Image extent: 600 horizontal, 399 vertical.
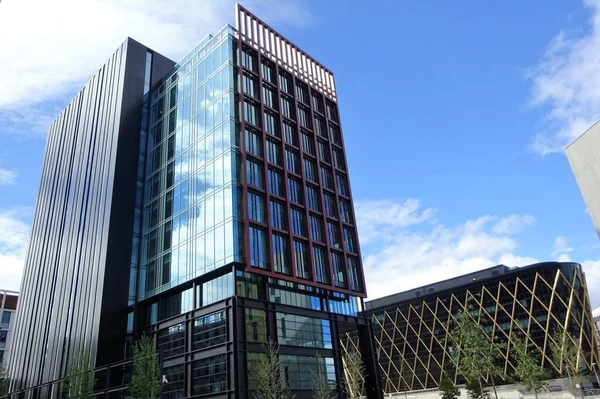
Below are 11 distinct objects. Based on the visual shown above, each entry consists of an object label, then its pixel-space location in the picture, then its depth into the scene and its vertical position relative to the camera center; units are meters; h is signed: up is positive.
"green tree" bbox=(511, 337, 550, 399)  47.50 +2.36
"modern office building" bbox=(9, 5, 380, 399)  46.44 +20.73
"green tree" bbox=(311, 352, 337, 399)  43.22 +2.97
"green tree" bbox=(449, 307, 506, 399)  38.91 +3.95
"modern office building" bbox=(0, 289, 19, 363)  99.16 +24.83
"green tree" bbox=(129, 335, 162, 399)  43.38 +5.12
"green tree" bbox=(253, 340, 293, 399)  40.36 +3.45
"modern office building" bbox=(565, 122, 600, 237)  26.22 +11.40
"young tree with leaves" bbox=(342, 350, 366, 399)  50.39 +4.02
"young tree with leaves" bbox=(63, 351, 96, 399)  44.83 +5.27
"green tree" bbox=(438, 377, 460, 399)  74.64 +2.12
